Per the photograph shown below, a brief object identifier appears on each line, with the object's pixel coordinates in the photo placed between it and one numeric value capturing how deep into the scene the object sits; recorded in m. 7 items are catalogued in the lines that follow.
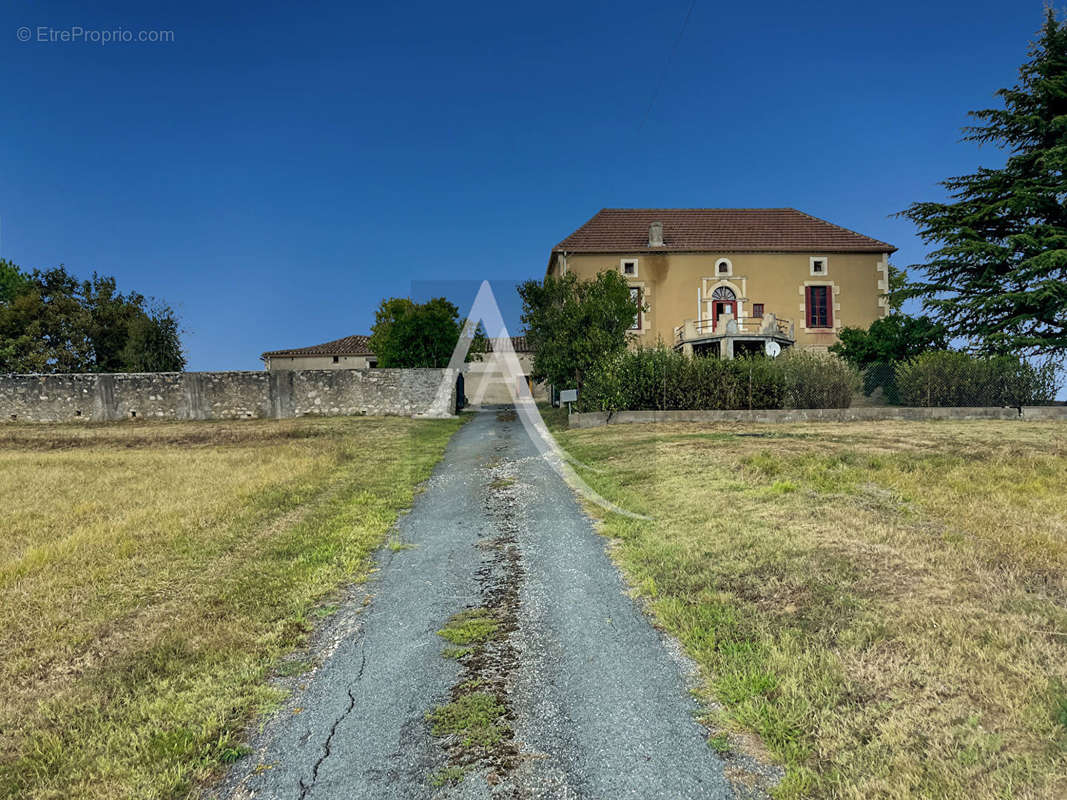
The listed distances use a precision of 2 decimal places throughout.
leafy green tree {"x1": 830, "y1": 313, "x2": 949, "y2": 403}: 27.42
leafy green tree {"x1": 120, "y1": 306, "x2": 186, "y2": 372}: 36.75
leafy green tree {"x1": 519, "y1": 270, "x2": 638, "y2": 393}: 23.70
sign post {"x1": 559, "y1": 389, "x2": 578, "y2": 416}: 21.47
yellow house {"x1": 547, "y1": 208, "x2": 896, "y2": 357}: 38.53
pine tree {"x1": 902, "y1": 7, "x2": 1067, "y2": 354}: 24.50
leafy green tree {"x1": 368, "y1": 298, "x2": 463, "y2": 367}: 40.00
